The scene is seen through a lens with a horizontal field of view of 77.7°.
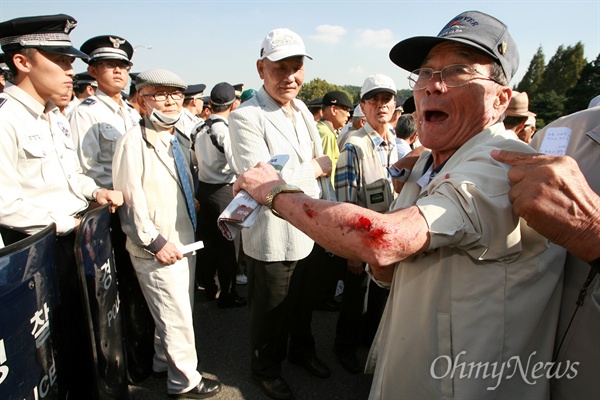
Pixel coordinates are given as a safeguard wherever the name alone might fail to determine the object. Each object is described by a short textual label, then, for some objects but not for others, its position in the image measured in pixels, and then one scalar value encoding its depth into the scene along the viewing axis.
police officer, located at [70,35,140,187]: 3.26
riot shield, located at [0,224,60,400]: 1.32
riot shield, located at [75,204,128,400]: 1.86
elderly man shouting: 1.01
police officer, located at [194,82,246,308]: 4.29
